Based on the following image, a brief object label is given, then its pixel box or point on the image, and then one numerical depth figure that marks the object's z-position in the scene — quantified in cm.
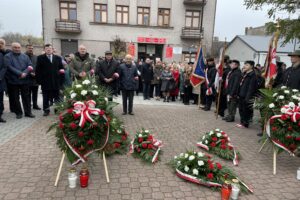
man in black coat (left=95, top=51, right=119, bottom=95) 768
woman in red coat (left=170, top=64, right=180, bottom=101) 1143
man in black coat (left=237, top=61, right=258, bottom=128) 699
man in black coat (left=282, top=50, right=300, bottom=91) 590
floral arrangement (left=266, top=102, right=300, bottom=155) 425
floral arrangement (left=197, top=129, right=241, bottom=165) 486
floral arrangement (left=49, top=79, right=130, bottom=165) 334
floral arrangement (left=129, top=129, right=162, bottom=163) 467
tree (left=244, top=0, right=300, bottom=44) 691
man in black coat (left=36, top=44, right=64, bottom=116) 708
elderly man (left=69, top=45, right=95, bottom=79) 709
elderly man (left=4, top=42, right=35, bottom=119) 675
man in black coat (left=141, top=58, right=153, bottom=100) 1158
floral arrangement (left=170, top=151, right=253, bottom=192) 374
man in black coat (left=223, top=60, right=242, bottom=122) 747
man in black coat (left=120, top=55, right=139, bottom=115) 791
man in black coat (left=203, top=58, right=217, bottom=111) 924
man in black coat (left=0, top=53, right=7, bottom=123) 648
